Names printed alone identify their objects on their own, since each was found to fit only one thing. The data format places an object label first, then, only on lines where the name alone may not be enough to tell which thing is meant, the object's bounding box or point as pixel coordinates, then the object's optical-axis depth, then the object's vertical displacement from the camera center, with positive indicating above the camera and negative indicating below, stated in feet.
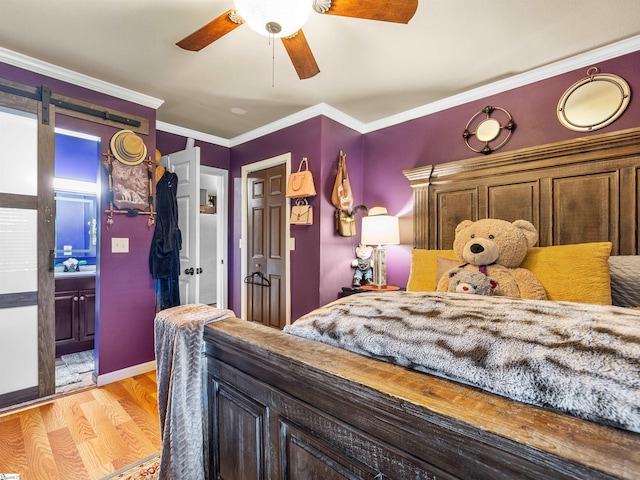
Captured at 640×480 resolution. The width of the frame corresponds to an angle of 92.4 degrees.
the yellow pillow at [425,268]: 7.27 -0.70
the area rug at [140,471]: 5.24 -4.05
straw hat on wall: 8.73 +2.68
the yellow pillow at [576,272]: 5.29 -0.60
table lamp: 9.59 +0.10
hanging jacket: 9.52 +0.20
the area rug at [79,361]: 9.40 -3.92
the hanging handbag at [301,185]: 9.71 +1.78
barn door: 7.16 -0.26
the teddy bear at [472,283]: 5.79 -0.82
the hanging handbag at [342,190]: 9.94 +1.62
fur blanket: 1.45 -0.64
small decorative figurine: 10.71 -0.94
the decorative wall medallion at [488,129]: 8.44 +3.13
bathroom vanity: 9.76 -2.30
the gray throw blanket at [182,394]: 3.24 -1.70
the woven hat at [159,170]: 10.32 +2.39
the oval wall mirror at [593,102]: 6.93 +3.25
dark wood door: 11.26 -0.19
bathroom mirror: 12.11 +0.63
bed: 1.37 -0.90
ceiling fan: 4.24 +3.44
